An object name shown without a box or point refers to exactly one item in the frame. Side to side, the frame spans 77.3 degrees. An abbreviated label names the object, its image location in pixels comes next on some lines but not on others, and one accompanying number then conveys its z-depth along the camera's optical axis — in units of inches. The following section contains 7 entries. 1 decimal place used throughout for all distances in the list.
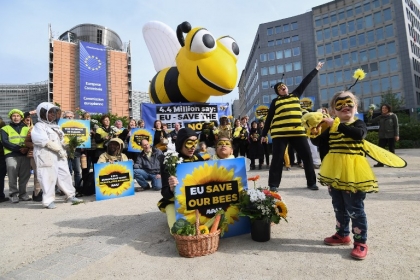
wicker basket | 91.9
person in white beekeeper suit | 189.9
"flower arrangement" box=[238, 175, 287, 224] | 103.9
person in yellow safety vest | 216.2
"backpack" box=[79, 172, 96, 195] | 233.6
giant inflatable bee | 267.9
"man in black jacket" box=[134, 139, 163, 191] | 244.7
